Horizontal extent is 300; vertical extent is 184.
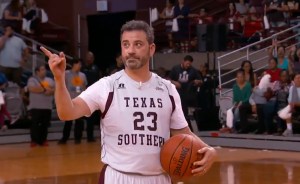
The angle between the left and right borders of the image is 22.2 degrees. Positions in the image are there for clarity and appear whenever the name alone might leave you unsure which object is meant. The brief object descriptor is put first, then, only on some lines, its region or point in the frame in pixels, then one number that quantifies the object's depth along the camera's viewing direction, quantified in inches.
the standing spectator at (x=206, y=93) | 784.1
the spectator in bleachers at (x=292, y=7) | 910.4
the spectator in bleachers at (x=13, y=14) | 902.4
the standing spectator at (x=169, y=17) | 988.6
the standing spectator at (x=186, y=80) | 753.0
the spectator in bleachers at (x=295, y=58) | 767.1
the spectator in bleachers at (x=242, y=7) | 981.1
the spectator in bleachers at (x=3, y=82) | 745.6
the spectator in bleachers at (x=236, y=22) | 938.5
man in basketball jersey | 204.4
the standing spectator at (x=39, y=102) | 719.1
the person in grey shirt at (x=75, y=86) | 738.2
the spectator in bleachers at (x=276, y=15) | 920.9
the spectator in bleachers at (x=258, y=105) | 714.8
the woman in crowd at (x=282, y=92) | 698.8
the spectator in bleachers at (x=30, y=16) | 938.1
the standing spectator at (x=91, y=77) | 768.9
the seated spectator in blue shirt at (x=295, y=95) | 673.6
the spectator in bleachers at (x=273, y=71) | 722.8
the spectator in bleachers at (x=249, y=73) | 732.7
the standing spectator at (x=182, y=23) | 957.8
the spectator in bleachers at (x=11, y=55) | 801.6
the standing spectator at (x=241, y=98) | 729.0
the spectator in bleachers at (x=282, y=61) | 747.7
